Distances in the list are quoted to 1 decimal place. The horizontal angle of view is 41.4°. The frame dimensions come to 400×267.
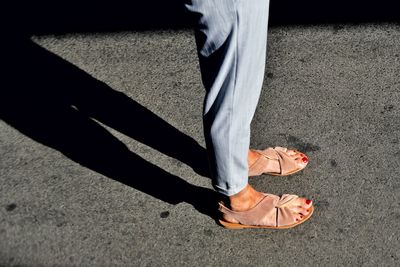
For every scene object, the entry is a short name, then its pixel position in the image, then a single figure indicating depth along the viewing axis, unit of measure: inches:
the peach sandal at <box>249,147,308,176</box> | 101.0
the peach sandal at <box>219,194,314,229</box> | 93.6
